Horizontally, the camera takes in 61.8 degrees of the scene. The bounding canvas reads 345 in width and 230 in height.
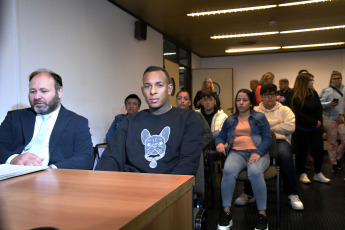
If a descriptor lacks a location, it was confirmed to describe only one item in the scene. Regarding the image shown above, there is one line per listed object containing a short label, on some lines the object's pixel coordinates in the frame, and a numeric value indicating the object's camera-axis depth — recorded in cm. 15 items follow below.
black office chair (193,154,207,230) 162
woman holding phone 450
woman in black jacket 372
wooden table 61
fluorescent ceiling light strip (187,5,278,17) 453
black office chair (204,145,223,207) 294
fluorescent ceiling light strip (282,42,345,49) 732
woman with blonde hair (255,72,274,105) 445
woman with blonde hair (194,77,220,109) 470
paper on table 102
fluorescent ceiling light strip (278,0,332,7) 428
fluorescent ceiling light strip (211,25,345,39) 585
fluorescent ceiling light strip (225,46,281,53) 789
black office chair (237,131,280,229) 247
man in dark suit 173
